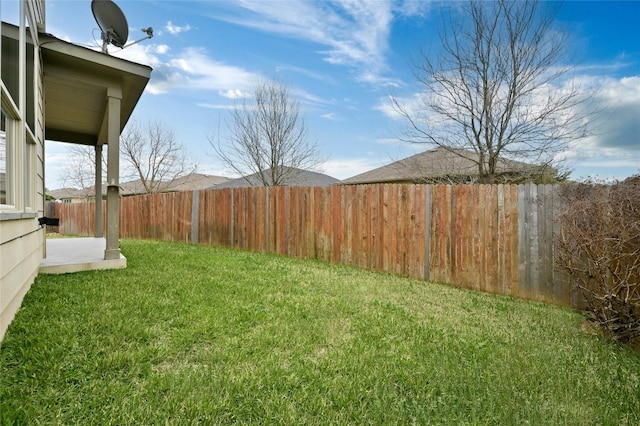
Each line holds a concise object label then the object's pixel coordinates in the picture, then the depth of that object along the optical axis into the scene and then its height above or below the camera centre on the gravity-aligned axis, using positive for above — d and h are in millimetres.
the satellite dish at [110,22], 5362 +3155
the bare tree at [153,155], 21297 +3827
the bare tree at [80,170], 21453 +2881
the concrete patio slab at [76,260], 4402 -674
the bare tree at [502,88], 7695 +3006
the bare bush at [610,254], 3293 -446
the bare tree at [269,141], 13234 +2960
